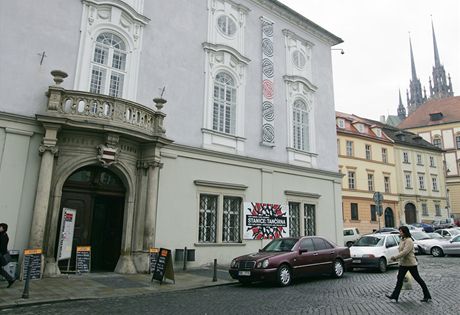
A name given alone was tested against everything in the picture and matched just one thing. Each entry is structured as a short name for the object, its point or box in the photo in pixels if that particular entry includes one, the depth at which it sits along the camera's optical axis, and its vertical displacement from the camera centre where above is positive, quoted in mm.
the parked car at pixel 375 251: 15161 -394
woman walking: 8891 -540
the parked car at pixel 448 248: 21828 -297
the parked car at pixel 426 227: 35041 +1415
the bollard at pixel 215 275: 12055 -1173
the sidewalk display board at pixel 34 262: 10727 -796
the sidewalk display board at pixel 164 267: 11375 -924
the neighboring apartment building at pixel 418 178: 46250 +8127
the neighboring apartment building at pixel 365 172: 39750 +7517
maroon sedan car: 11109 -672
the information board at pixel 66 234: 11891 +12
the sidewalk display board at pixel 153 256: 12795 -663
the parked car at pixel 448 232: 28164 +805
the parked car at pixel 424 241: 23188 +63
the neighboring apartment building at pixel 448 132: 59956 +17607
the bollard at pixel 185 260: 14533 -867
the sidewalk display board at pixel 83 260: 12227 -803
